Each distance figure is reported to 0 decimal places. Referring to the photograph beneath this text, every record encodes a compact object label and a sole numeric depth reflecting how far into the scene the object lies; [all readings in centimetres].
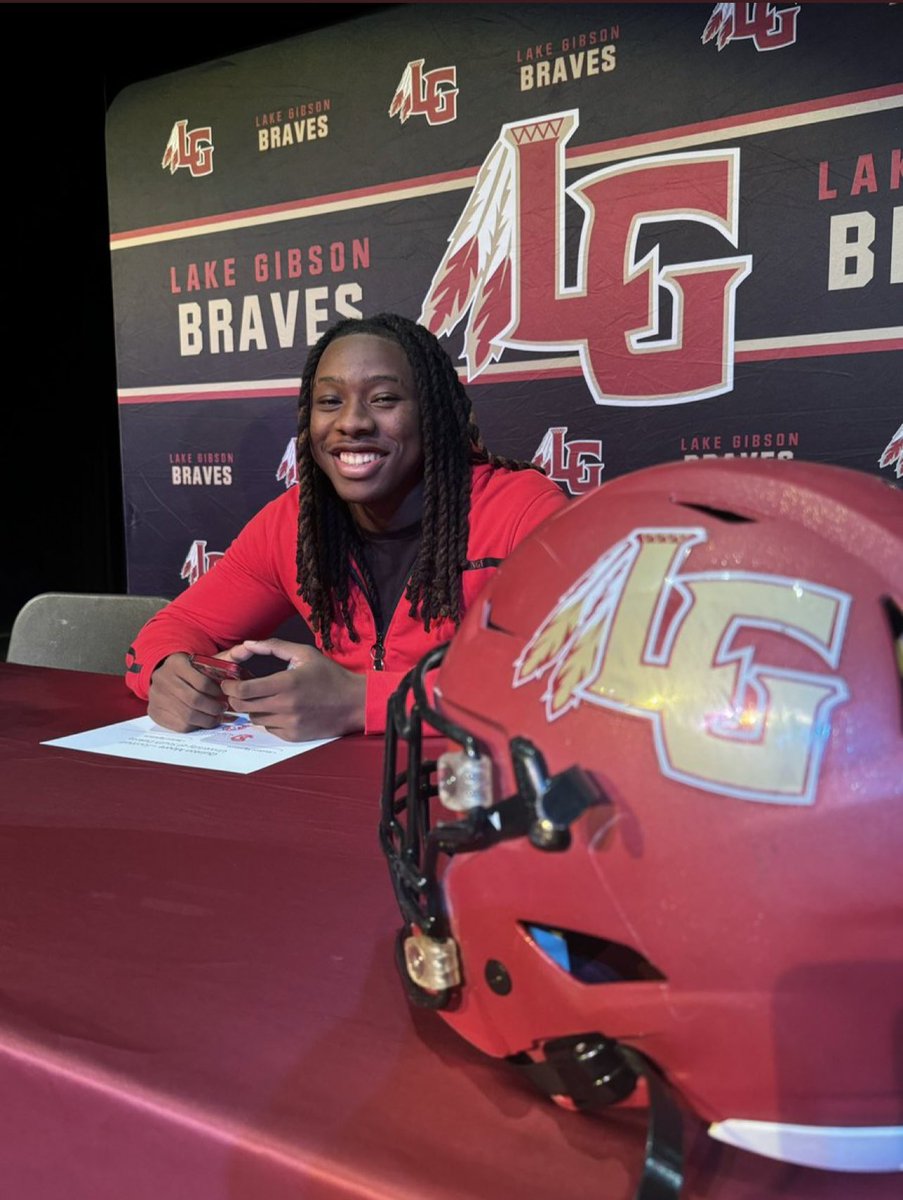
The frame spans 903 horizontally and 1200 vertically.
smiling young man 126
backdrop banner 167
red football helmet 34
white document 91
